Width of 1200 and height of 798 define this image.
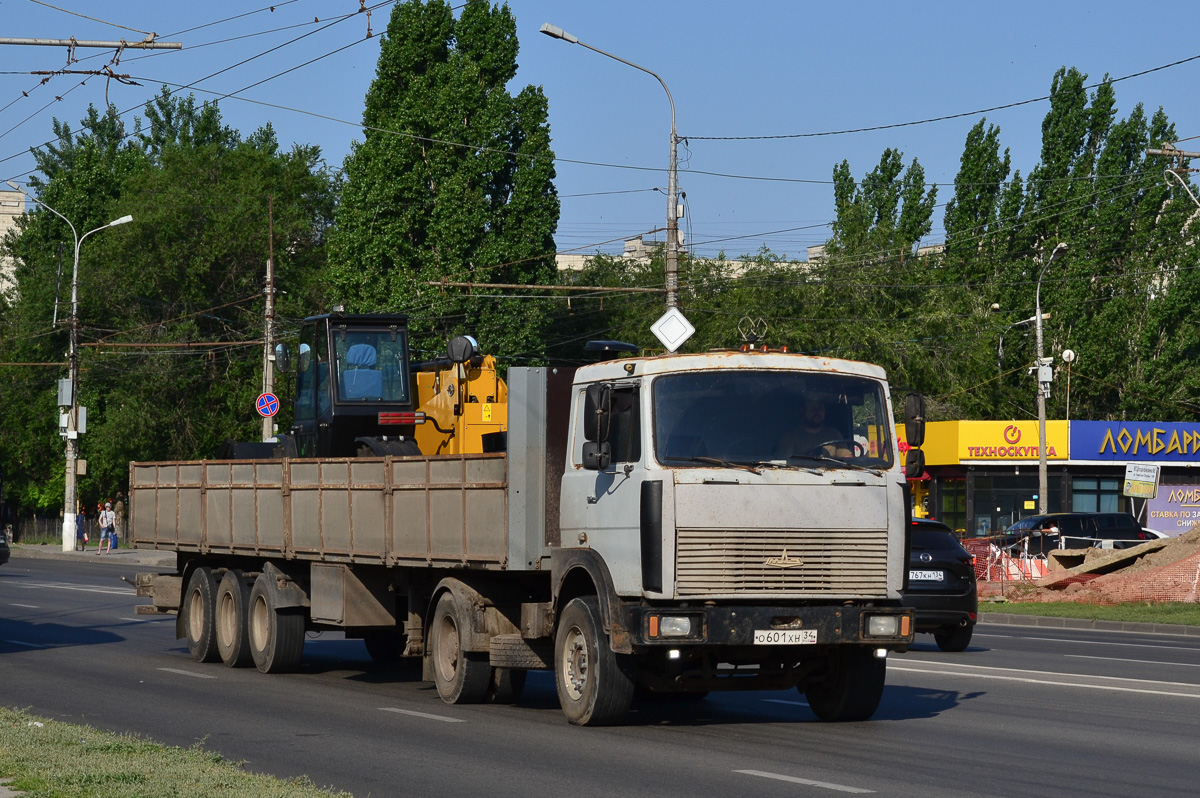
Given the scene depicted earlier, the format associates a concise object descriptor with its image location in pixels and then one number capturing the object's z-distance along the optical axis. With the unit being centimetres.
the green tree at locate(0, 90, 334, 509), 6084
